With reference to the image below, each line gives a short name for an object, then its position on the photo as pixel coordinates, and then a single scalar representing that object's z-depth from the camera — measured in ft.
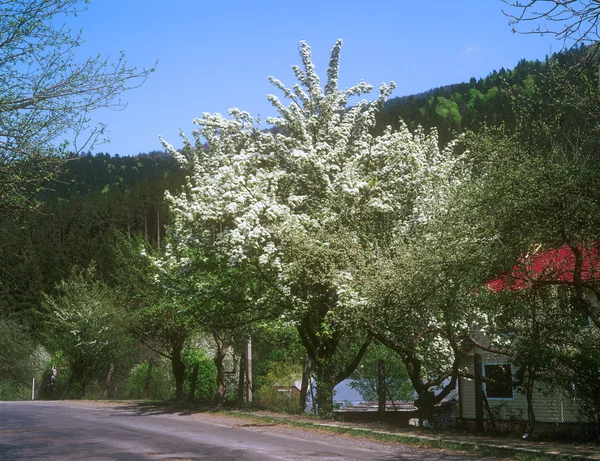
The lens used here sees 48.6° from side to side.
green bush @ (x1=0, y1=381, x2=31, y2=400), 152.27
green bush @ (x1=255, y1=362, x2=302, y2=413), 79.70
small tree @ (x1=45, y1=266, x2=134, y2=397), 124.47
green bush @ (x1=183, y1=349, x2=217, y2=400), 105.40
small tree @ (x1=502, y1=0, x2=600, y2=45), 24.73
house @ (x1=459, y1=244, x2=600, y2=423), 46.14
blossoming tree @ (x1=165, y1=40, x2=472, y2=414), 67.15
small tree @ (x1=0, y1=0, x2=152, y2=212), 31.89
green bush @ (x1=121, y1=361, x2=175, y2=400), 112.37
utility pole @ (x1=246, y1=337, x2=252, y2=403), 84.42
